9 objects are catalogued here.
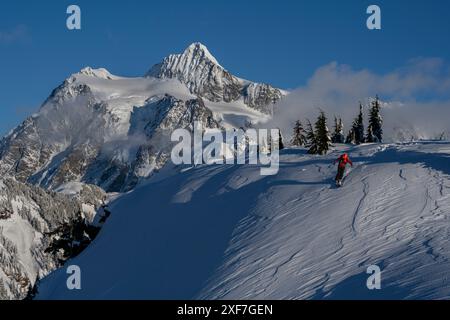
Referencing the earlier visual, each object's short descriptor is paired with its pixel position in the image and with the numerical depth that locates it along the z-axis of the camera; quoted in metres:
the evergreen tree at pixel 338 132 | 77.94
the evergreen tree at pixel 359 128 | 82.50
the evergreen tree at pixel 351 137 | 77.53
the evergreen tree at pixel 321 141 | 40.78
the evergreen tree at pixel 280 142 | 67.33
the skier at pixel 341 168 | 30.30
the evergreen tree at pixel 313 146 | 41.22
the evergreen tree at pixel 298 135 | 74.50
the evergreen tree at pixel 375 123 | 81.50
